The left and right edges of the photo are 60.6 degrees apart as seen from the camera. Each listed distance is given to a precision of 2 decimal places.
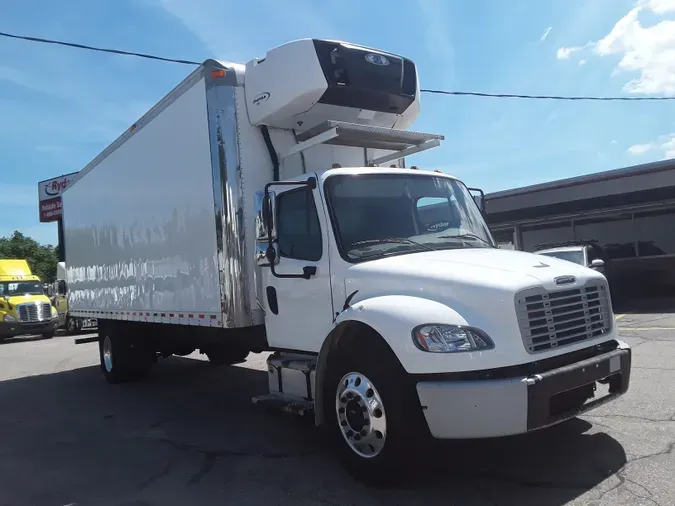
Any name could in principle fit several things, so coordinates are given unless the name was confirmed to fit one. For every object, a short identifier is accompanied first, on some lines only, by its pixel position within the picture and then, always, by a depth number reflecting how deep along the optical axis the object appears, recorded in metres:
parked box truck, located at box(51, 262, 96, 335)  22.15
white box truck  3.71
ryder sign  43.97
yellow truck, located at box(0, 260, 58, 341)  20.39
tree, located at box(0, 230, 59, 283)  68.88
